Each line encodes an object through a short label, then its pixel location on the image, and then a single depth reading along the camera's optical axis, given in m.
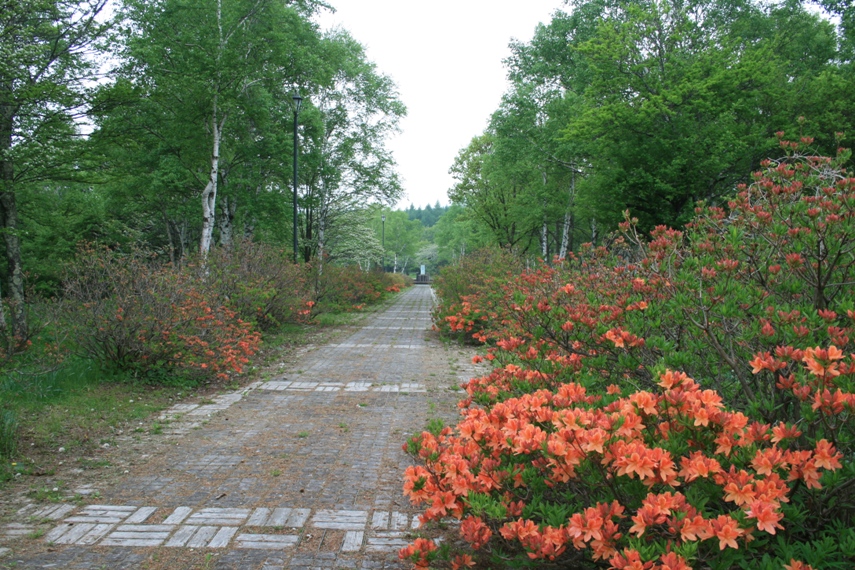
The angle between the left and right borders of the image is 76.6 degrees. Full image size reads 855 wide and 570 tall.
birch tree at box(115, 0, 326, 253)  13.39
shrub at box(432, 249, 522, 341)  11.63
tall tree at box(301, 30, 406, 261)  22.95
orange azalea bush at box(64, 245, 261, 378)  6.58
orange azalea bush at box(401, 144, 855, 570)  1.73
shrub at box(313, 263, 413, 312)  16.66
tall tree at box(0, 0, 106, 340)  7.45
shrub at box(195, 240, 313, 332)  9.62
